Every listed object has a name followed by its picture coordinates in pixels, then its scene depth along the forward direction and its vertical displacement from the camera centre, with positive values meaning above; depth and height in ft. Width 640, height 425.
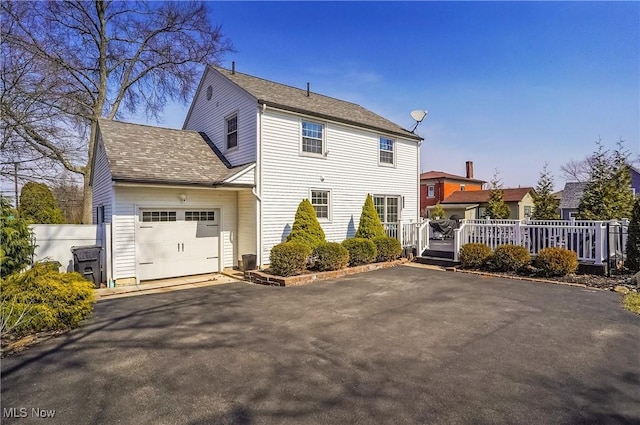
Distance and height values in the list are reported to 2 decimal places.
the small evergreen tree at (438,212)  97.66 +0.48
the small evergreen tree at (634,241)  30.17 -2.63
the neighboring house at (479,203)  102.89 +3.34
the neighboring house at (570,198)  89.21 +4.21
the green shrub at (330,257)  32.81 -4.33
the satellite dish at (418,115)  49.90 +15.16
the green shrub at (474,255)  34.12 -4.37
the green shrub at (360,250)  35.99 -4.02
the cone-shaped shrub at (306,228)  34.58 -1.51
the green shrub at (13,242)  22.21 -1.93
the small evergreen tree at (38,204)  49.03 +1.69
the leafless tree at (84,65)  46.65 +26.33
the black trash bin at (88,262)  27.86 -4.11
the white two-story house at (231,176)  30.32 +4.17
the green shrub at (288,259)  30.22 -4.16
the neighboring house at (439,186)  116.57 +10.24
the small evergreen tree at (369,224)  39.88 -1.25
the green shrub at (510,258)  31.50 -4.34
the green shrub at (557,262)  29.25 -4.38
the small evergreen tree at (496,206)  59.47 +1.37
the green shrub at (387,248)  38.42 -4.09
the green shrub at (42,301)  16.35 -4.61
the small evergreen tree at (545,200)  57.36 +2.34
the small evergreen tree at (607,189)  44.70 +3.43
